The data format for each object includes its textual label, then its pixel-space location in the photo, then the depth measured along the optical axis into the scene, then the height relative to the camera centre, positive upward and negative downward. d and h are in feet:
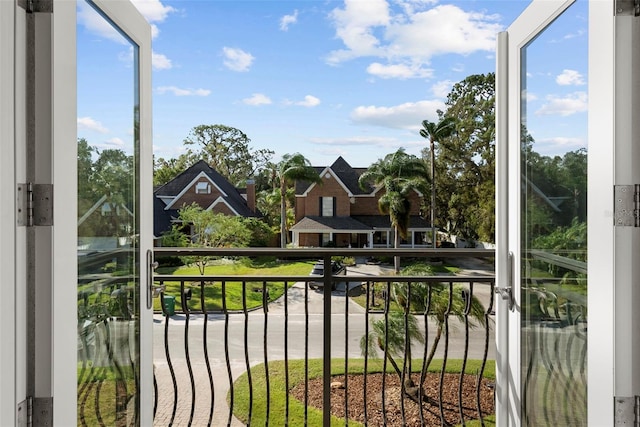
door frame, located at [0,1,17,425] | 3.36 -0.05
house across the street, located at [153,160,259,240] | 60.54 +2.12
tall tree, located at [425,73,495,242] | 59.67 +6.81
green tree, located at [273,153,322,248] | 62.69 +4.65
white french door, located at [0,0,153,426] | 3.51 -0.02
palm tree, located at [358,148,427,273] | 61.87 +3.80
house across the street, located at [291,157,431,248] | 62.34 -0.53
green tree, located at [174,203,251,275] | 61.62 -1.55
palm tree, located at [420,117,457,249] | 62.49 +10.29
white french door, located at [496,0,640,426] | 3.81 -0.05
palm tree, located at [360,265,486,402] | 19.65 -4.25
